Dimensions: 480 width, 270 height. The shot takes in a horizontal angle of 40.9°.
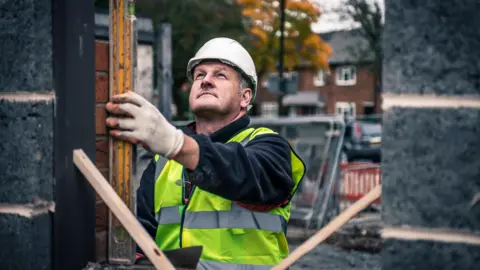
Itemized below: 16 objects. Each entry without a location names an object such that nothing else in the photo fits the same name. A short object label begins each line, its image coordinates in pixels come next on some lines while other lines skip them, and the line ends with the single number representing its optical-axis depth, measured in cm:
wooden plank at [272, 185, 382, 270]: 190
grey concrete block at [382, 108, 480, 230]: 169
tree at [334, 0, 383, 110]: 2980
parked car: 1870
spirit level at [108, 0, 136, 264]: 212
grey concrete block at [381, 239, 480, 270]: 170
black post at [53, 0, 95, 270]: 205
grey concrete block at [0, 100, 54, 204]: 205
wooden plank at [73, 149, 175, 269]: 198
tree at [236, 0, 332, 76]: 2755
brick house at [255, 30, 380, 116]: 4756
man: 234
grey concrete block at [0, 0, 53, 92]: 205
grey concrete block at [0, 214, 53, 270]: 206
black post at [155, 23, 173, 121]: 805
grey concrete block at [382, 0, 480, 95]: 170
